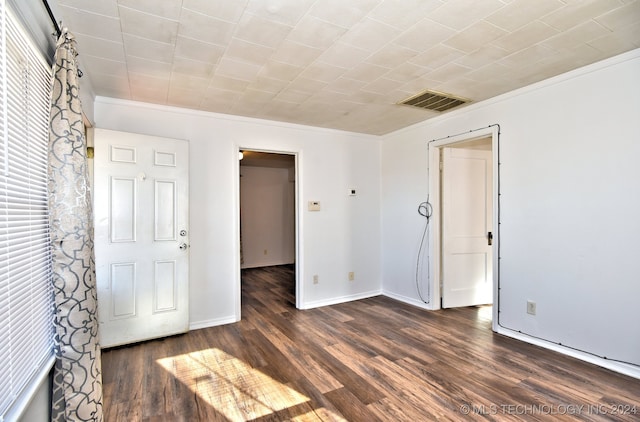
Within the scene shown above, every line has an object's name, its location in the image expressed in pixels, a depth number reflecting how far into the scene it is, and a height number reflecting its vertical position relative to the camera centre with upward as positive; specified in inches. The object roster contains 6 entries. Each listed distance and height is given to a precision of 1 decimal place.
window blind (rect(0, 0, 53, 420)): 44.7 -1.0
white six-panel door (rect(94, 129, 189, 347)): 114.3 -9.1
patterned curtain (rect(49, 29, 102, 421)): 58.6 -7.4
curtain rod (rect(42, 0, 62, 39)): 59.1 +38.5
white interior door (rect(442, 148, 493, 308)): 158.2 -8.4
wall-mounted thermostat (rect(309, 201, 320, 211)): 164.4 +2.8
